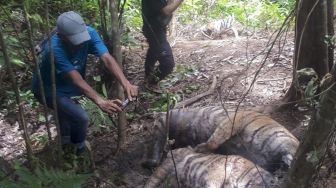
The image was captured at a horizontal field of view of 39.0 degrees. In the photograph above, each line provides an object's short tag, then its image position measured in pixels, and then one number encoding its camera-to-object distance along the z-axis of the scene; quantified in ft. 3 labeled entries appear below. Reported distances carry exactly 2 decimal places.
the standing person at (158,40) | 21.75
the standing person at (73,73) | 15.11
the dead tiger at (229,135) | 16.29
